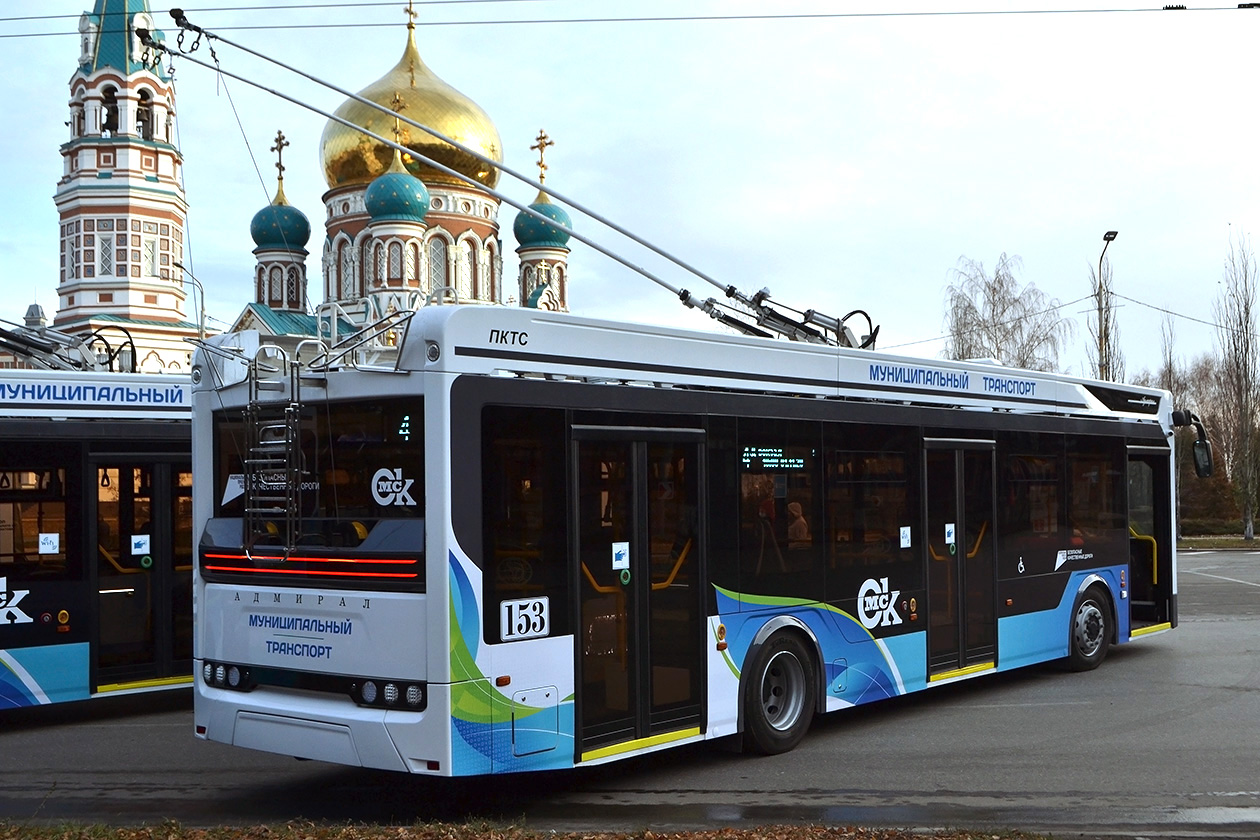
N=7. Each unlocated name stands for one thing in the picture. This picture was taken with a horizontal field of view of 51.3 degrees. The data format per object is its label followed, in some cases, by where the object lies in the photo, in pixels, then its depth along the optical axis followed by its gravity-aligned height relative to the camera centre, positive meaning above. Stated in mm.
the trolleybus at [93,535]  10586 -426
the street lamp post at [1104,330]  37625 +4024
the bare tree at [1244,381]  45594 +2955
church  56250 +12040
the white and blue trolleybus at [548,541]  7152 -402
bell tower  63531 +13576
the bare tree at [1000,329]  48219 +5207
